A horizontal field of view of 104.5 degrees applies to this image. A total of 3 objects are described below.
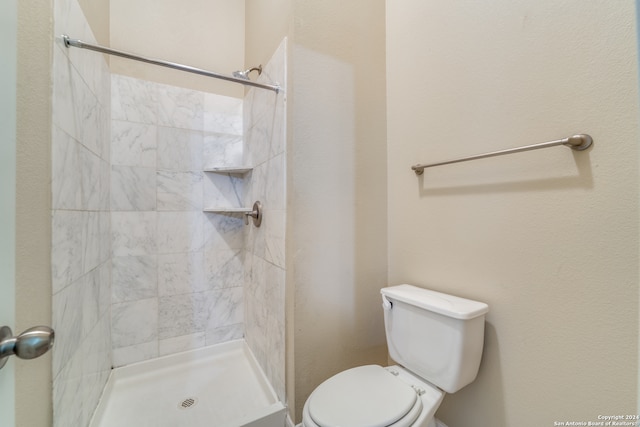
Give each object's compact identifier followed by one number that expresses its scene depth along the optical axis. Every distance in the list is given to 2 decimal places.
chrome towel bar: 0.71
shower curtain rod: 0.94
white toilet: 0.82
